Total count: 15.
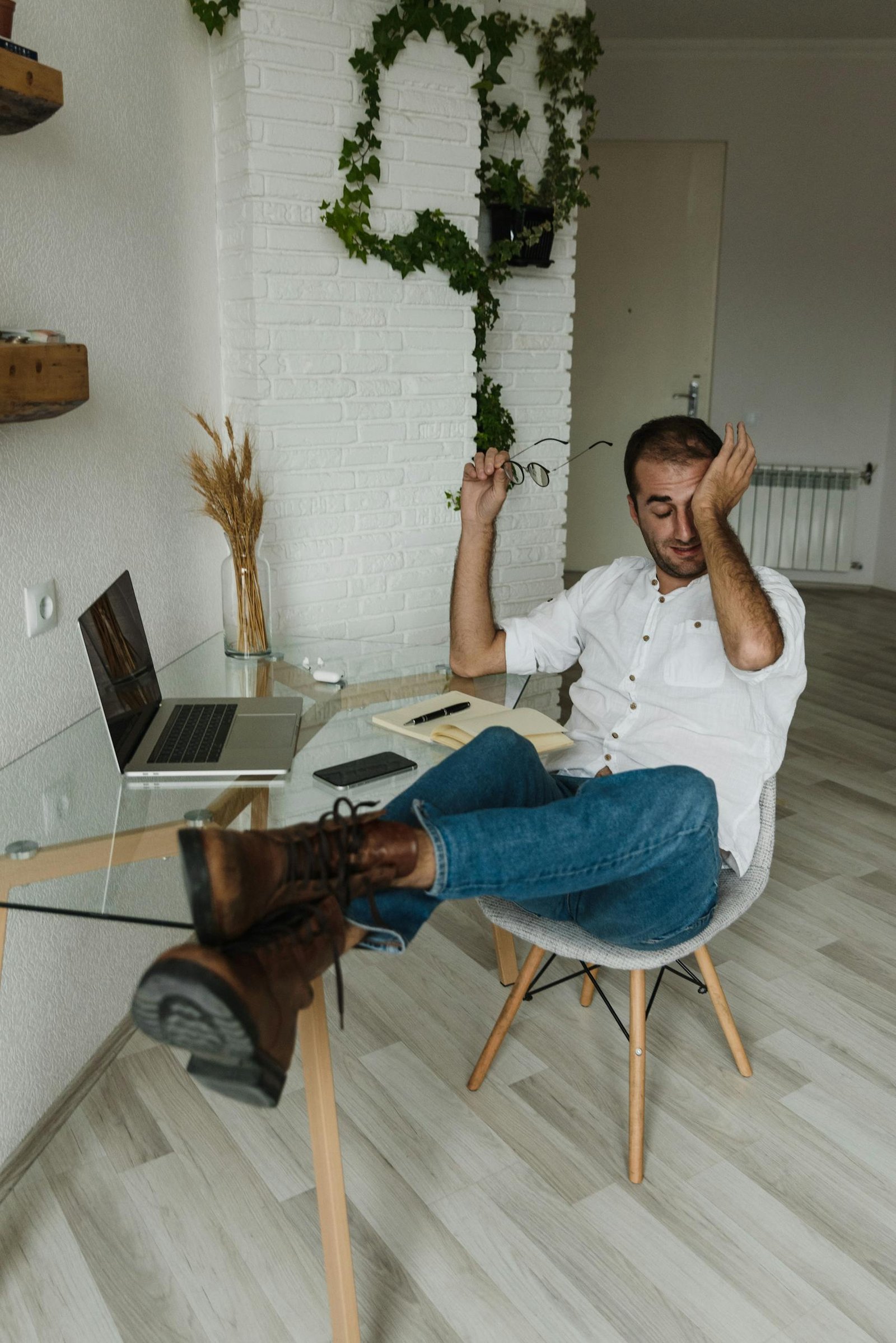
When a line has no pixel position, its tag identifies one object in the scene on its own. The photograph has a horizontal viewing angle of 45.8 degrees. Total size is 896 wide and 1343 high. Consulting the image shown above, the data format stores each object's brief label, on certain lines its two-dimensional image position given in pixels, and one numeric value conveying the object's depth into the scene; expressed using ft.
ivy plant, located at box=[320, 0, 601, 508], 8.30
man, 3.63
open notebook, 5.67
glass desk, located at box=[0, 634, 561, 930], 4.29
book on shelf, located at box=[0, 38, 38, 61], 4.37
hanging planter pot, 10.07
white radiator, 19.44
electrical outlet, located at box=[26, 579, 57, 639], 5.76
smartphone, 5.08
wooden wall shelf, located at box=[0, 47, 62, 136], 4.37
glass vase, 7.29
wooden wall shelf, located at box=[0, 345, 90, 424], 4.69
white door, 18.08
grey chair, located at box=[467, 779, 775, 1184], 5.35
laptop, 5.24
